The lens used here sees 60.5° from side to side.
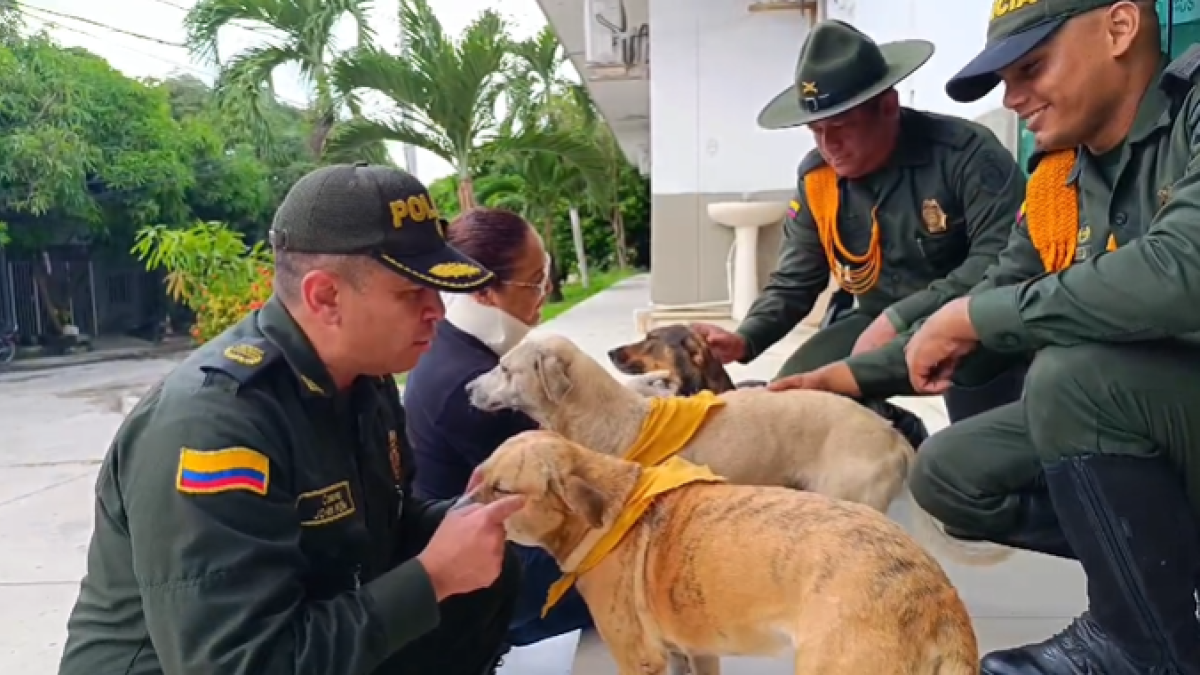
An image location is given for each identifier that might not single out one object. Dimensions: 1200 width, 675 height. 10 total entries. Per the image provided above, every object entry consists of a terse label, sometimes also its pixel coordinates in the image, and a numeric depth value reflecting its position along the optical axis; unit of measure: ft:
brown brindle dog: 5.89
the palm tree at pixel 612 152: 77.54
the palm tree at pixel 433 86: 43.34
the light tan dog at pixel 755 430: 10.19
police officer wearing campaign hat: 10.94
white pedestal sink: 32.01
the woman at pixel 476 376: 9.26
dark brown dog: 12.92
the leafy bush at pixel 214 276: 29.45
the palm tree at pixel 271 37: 48.20
